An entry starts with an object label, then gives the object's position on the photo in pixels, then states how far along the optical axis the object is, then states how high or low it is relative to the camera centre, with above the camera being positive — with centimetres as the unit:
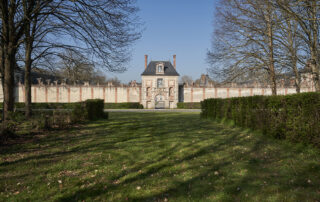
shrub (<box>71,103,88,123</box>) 1146 -61
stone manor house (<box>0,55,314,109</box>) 4109 +229
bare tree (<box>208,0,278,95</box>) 1244 +372
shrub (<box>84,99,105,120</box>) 1317 -42
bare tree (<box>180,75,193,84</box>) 8934 +1017
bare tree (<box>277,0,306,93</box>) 1221 +318
